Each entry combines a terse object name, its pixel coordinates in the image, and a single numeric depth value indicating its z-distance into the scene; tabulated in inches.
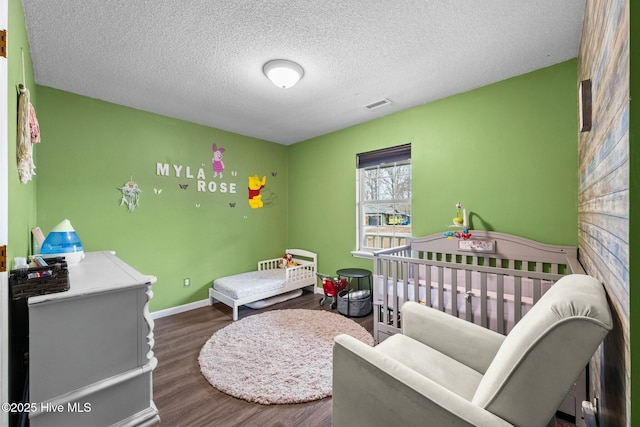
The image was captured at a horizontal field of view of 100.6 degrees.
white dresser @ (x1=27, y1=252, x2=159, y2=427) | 46.1
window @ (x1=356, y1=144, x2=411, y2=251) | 128.6
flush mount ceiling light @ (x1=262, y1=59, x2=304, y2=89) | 82.3
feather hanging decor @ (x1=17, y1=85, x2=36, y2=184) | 50.9
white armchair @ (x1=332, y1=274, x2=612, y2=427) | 31.7
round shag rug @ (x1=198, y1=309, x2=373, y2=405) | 72.1
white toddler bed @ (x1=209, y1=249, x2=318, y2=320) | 123.7
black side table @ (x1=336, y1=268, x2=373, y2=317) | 126.1
